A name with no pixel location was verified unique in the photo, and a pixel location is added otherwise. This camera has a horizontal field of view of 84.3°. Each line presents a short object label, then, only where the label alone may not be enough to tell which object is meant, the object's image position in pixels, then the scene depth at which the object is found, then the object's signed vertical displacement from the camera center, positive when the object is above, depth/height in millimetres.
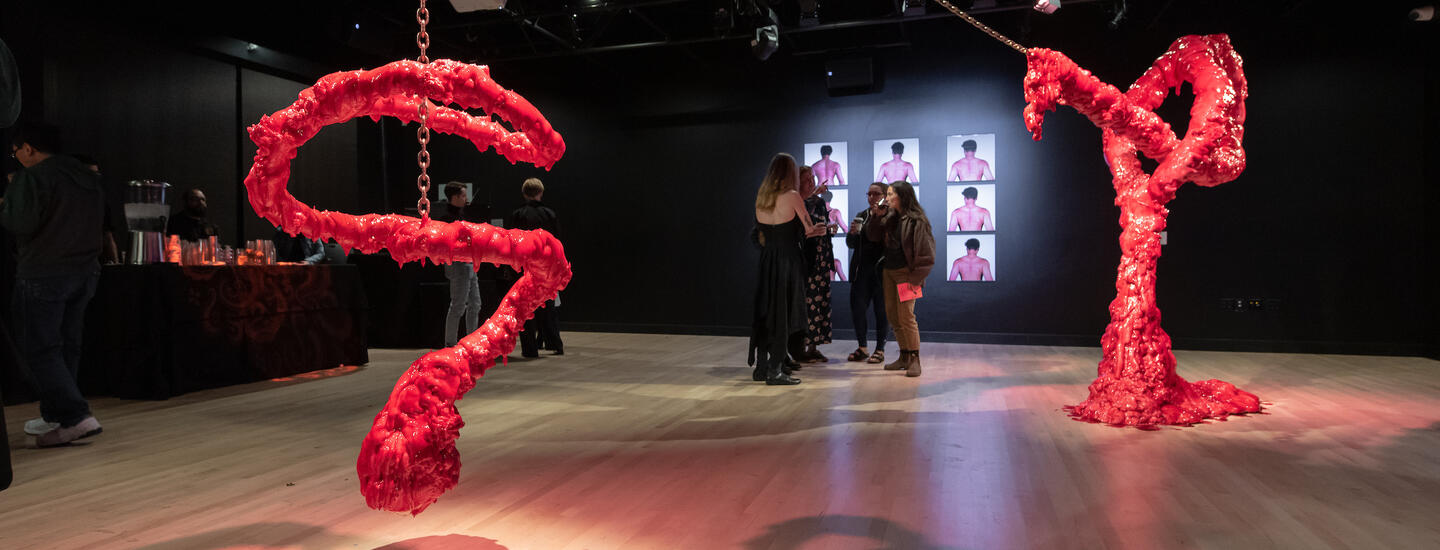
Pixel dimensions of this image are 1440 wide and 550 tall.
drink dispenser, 4672 +322
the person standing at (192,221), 5840 +389
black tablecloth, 4582 -339
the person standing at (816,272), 5879 -37
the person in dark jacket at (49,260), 3455 +66
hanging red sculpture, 1779 +96
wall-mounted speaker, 7926 +1924
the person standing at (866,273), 6184 -49
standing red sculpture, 3832 +431
